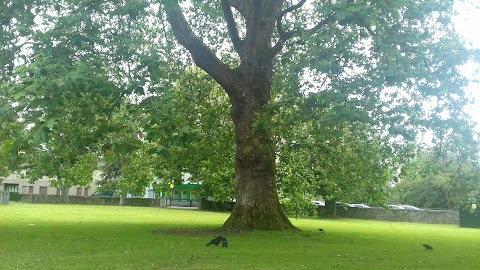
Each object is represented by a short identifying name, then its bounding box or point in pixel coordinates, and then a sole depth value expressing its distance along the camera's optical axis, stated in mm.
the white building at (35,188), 88750
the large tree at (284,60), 12430
